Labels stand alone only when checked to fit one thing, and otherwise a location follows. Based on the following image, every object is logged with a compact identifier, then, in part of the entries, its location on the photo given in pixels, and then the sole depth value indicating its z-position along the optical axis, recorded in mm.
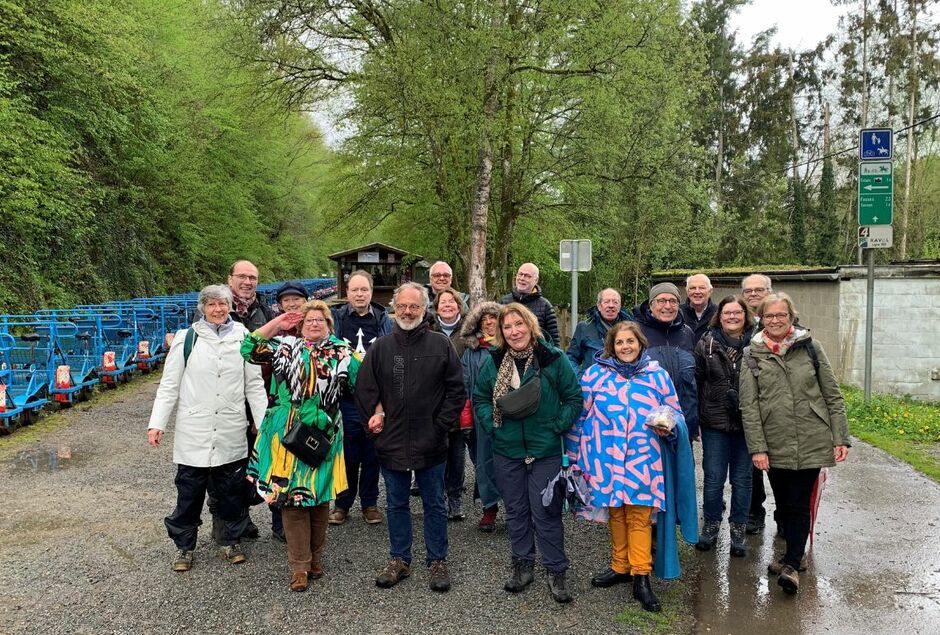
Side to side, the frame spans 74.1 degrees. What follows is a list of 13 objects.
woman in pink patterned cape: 3604
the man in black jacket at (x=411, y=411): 3797
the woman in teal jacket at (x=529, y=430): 3701
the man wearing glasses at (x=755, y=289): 4828
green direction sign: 7926
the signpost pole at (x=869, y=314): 8102
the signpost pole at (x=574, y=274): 9992
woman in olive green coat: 3715
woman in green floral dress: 3742
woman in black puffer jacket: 4254
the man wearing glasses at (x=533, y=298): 5535
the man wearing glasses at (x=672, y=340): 4277
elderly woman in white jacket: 4035
